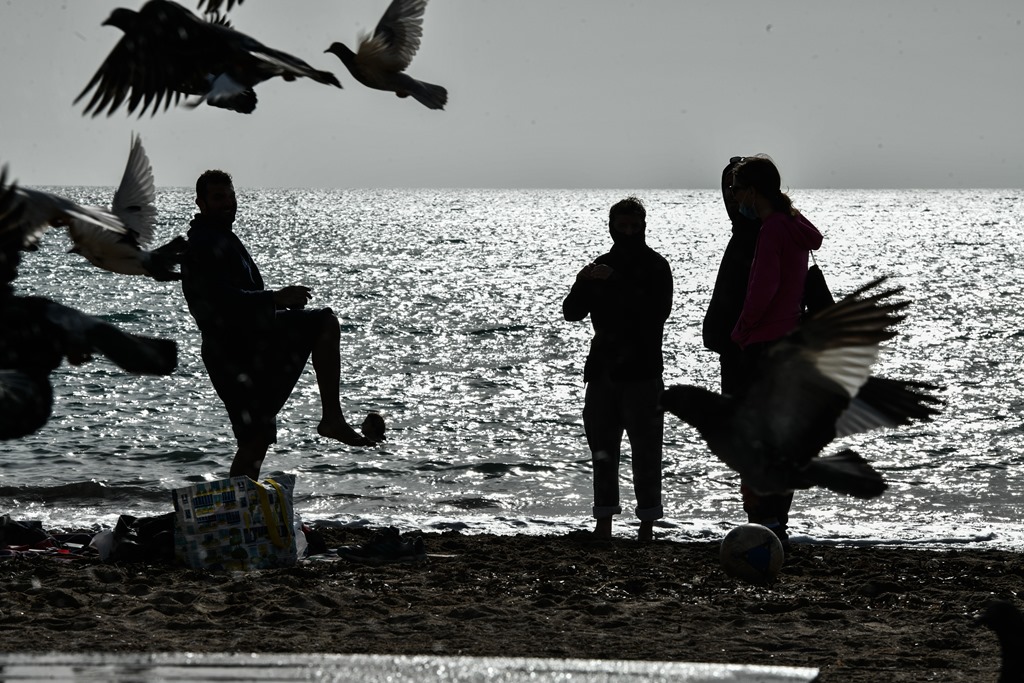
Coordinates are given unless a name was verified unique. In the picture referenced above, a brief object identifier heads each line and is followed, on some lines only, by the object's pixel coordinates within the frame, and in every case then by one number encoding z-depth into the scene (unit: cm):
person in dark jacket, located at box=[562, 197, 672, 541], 1552
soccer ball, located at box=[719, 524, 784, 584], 1428
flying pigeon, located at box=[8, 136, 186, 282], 679
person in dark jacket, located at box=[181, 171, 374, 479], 1349
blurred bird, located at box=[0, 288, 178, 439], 659
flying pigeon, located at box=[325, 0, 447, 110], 724
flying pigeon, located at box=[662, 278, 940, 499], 834
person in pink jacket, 1284
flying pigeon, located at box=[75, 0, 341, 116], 665
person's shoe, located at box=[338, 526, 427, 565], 1561
